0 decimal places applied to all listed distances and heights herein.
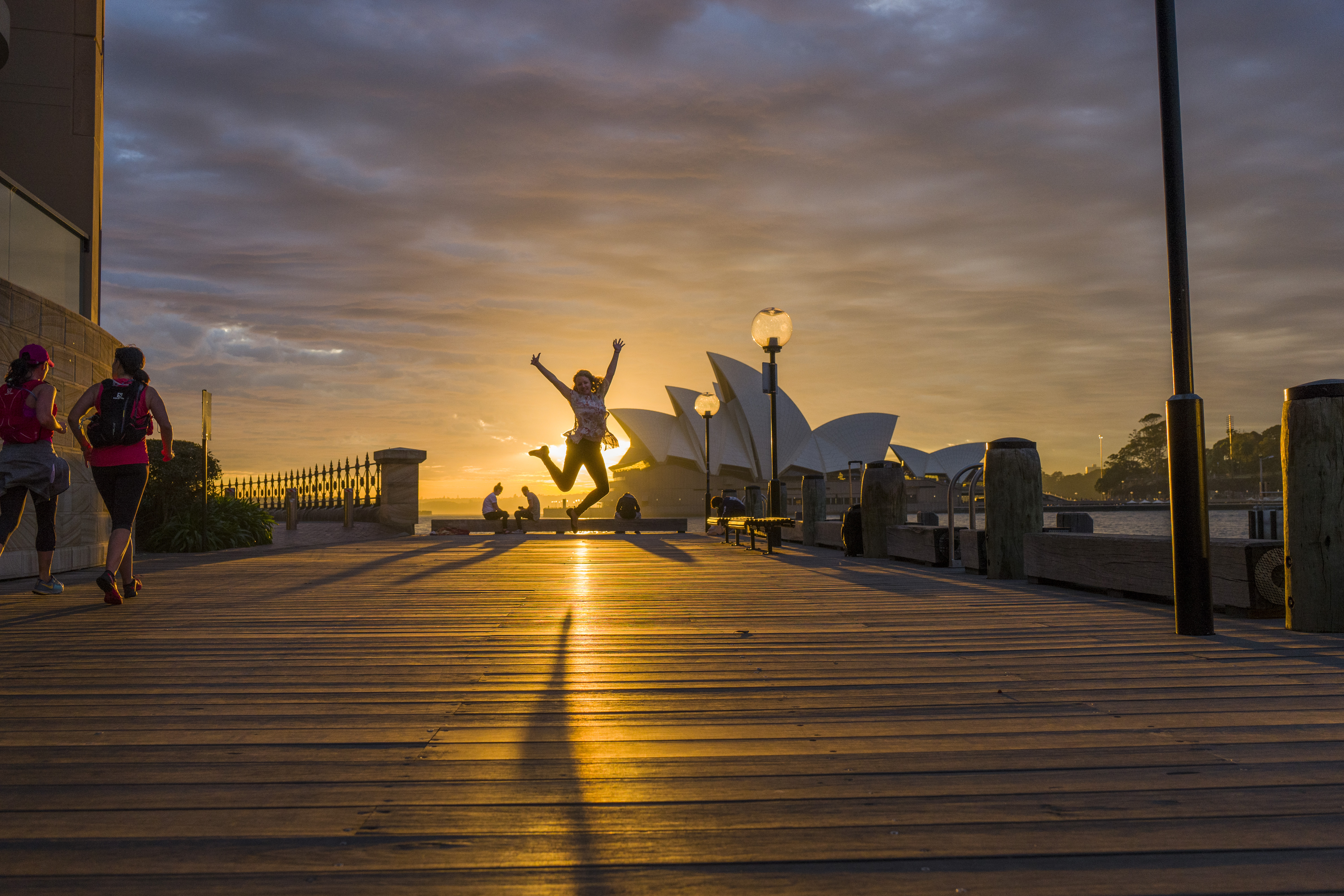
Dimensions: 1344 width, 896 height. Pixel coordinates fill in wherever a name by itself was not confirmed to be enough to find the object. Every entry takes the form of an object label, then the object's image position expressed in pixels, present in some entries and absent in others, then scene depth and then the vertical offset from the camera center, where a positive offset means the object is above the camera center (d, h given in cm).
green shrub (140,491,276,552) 1296 -43
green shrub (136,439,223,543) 1330 +13
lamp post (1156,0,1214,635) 427 +31
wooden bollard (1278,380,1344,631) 427 -10
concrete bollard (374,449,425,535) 1897 +29
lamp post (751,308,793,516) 1289 +230
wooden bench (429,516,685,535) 2072 -68
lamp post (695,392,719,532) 2338 +235
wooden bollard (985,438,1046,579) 711 -8
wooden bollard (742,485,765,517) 2047 -14
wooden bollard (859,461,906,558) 1006 -11
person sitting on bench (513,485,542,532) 2128 -30
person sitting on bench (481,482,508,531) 2144 -21
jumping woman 1388 +101
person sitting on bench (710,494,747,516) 1755 -25
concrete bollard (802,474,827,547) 1367 -18
